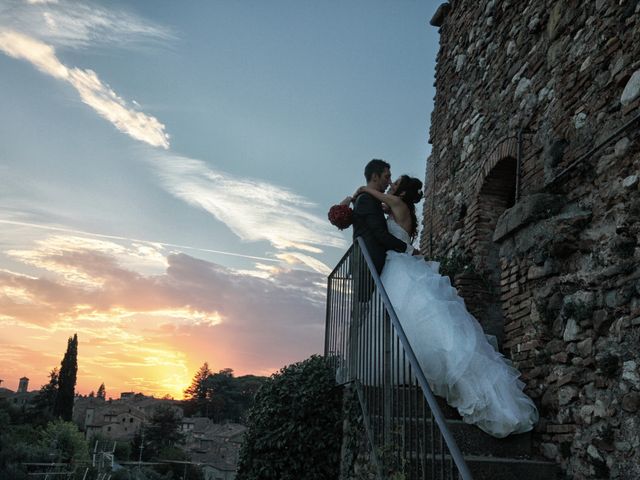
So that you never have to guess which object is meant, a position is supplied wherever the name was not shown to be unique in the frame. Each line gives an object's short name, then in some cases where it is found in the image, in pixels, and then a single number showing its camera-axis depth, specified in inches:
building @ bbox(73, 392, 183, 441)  2514.8
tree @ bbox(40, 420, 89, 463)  1565.0
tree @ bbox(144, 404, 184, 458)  2299.5
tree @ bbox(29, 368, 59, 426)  2154.3
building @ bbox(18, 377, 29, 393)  3590.1
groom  186.7
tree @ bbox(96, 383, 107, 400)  4311.0
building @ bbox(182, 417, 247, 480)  2126.0
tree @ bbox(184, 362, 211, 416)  3230.8
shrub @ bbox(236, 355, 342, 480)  192.5
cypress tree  1787.6
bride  140.3
